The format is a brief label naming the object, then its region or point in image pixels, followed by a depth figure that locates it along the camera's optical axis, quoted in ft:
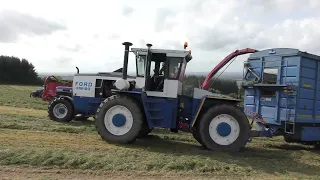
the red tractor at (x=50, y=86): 63.93
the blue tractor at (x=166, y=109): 30.01
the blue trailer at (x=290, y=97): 32.76
